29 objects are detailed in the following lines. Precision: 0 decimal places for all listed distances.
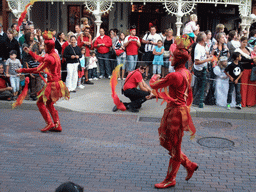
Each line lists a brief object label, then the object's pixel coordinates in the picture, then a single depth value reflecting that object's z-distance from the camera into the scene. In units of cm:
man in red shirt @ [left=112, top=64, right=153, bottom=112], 929
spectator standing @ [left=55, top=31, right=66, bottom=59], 1237
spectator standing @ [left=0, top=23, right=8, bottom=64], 1138
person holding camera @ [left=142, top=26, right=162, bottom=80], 1321
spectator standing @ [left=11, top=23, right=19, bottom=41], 1236
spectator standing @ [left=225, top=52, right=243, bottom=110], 973
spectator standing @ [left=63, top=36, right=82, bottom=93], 1142
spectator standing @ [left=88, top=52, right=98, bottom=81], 1318
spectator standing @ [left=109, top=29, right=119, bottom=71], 1388
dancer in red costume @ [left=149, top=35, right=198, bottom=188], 526
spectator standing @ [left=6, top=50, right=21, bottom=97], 1030
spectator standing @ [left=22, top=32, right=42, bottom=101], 1037
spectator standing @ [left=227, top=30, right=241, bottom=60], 1074
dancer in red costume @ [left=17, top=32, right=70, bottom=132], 736
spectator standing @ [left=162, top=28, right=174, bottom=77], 1276
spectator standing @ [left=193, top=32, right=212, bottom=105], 948
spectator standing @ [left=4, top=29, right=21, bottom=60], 1138
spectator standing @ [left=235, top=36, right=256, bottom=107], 1005
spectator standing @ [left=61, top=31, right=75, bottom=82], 1188
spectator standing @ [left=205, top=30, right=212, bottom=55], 1083
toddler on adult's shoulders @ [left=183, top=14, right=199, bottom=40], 1199
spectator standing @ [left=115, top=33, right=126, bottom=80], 1350
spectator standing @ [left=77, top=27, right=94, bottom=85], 1288
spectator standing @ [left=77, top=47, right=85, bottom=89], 1214
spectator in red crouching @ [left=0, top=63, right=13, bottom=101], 1025
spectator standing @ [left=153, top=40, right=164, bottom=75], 1261
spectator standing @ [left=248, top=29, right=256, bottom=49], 1189
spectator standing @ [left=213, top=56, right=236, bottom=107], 995
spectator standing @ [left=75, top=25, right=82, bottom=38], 1331
